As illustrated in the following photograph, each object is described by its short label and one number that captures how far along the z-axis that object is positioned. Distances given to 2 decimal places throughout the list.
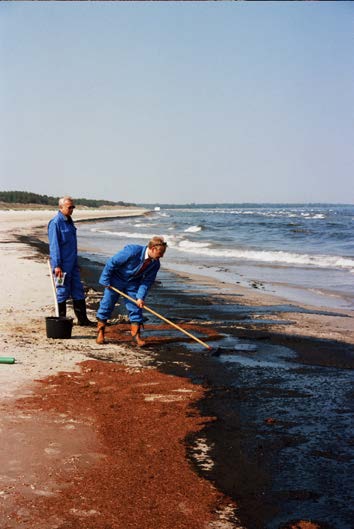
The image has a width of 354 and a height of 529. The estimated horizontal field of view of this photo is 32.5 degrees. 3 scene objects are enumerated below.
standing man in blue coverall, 8.02
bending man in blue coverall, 7.38
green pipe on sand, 6.00
